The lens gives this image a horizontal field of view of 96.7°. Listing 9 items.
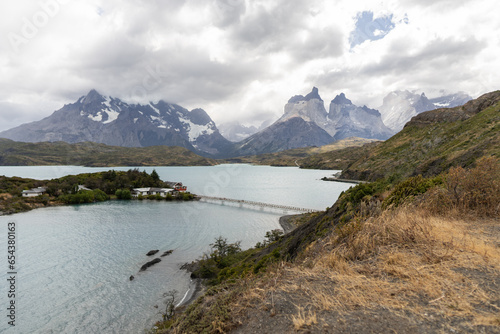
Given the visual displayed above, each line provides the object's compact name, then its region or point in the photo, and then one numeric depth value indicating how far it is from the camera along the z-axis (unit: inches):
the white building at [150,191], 4077.3
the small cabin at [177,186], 4382.1
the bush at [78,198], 3420.3
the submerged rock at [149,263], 1400.1
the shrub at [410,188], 538.0
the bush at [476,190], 396.2
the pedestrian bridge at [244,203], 2955.7
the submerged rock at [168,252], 1625.2
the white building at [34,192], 3327.8
